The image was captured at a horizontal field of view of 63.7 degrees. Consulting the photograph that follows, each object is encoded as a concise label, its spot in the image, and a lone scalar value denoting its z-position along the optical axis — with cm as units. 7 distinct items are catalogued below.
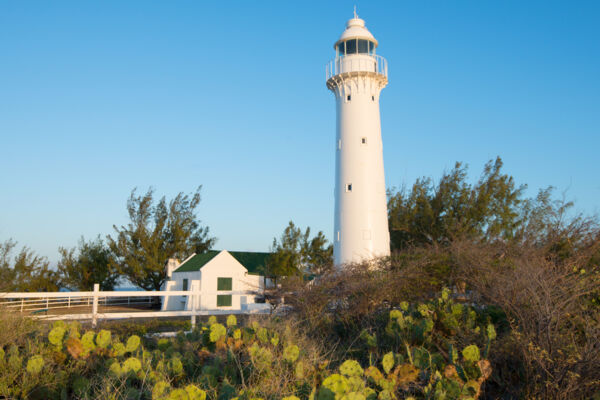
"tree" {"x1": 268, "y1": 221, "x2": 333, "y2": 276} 2462
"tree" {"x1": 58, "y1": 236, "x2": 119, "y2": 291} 2975
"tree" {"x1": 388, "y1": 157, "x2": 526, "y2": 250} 2191
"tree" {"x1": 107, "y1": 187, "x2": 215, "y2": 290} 2825
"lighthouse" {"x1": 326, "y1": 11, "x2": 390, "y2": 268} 2111
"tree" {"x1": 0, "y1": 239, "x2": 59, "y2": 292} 2344
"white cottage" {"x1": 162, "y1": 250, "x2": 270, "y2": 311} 2338
